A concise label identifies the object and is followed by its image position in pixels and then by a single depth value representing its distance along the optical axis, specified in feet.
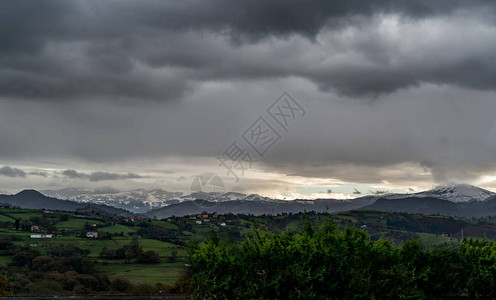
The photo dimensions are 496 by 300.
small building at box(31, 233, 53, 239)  465.88
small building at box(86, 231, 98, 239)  505.99
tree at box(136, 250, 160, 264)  398.21
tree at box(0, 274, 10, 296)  176.91
